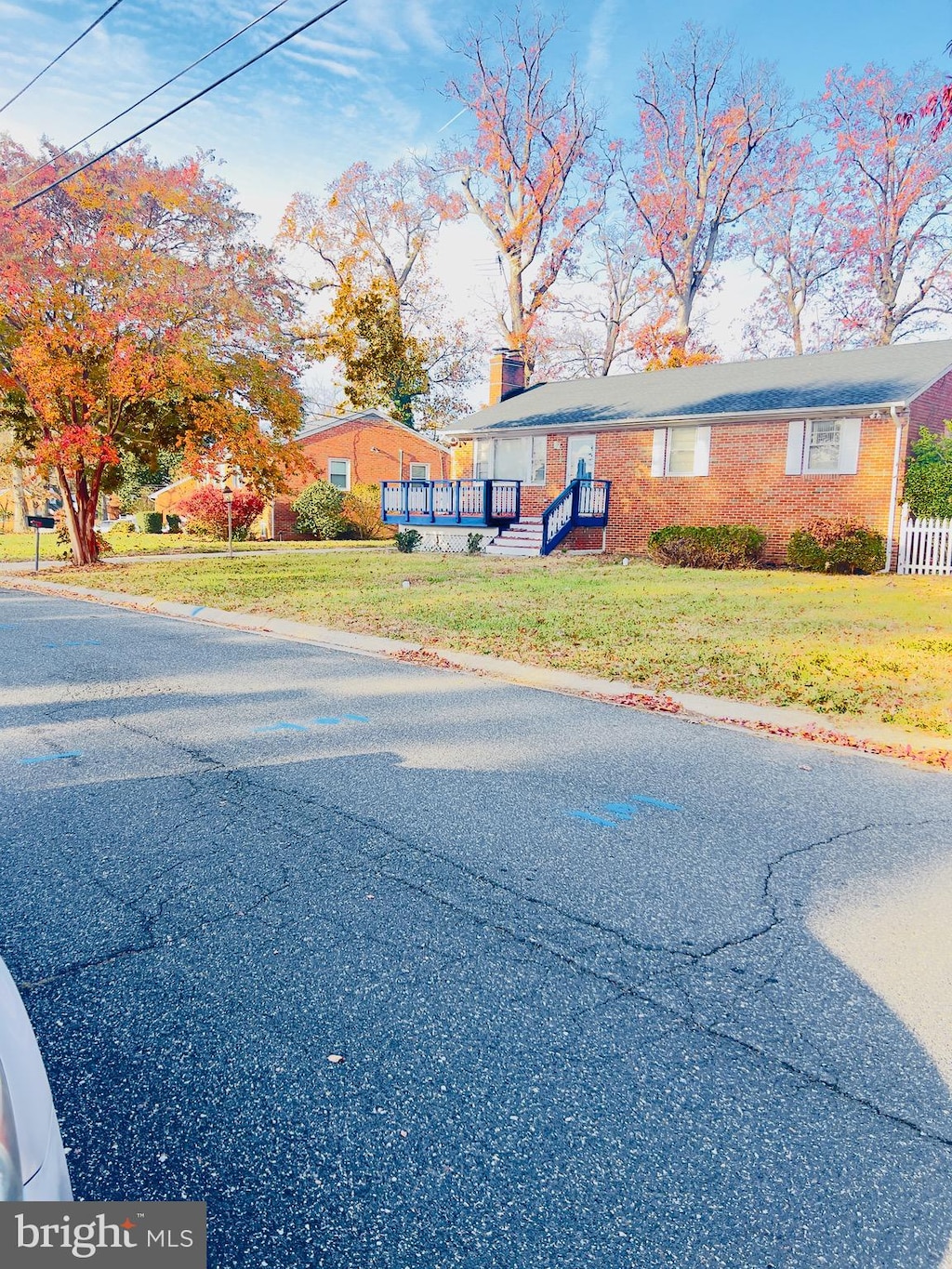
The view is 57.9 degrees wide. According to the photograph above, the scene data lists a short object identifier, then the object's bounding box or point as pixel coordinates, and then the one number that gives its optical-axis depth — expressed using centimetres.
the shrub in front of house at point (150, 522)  3559
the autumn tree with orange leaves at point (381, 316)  3831
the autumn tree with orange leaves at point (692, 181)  3306
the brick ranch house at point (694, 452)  2006
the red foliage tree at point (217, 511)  3045
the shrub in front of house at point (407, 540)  2500
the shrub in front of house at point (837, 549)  1920
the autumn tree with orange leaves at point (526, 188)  3406
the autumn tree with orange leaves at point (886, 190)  3200
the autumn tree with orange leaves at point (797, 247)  3378
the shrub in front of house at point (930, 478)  1895
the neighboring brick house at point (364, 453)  3303
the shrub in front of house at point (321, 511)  3167
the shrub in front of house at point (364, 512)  3266
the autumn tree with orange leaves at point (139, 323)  1708
